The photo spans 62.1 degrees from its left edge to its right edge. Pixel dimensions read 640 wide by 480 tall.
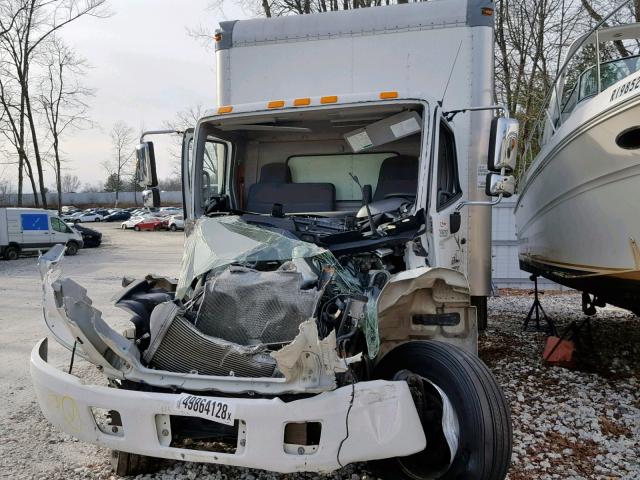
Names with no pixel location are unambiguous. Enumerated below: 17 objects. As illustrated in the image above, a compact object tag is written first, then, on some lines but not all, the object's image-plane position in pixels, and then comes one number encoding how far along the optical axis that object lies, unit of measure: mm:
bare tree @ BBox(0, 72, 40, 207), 29016
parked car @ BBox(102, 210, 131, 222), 53719
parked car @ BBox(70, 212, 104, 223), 53469
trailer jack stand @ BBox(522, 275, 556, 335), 7285
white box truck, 2549
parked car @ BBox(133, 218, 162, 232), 41844
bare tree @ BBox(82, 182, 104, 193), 83625
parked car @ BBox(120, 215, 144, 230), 42606
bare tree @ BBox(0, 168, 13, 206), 60706
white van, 19141
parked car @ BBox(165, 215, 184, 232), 41844
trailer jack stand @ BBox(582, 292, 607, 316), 6466
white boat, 4141
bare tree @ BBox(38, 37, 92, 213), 31688
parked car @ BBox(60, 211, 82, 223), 49631
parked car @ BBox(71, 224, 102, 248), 25266
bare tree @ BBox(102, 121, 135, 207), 56625
